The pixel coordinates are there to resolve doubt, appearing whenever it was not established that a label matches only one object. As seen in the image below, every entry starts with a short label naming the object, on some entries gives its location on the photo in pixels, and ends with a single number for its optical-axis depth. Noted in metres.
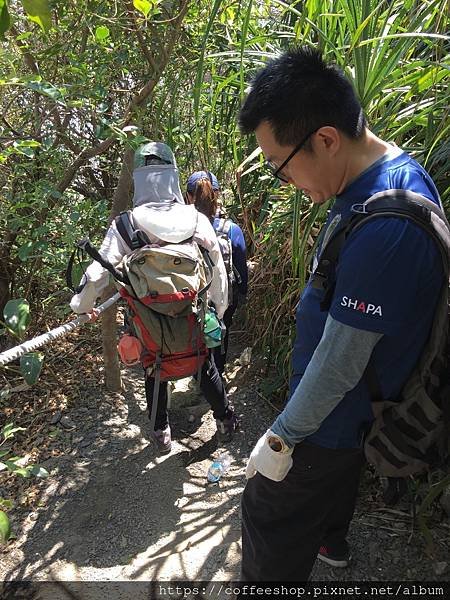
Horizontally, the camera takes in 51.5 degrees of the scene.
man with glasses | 0.98
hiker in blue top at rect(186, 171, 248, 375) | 2.62
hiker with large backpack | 2.01
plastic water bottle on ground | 2.33
